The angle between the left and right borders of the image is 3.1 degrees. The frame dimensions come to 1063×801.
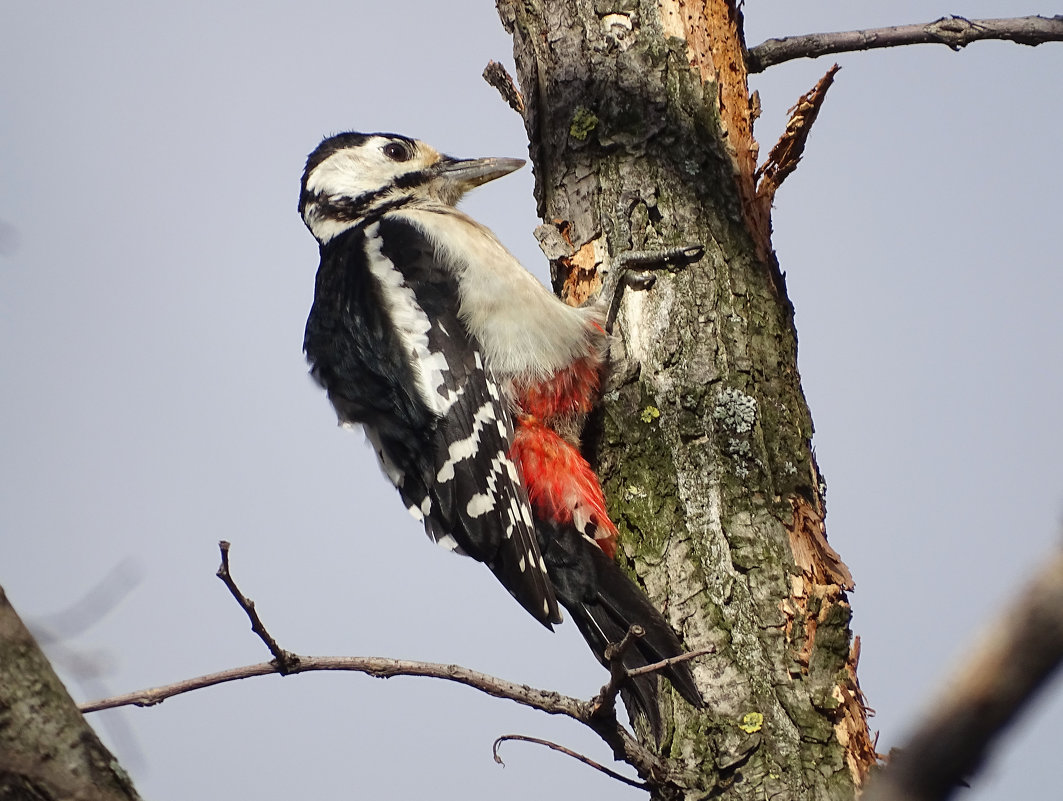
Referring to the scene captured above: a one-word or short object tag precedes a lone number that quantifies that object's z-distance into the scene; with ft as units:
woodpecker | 18.47
